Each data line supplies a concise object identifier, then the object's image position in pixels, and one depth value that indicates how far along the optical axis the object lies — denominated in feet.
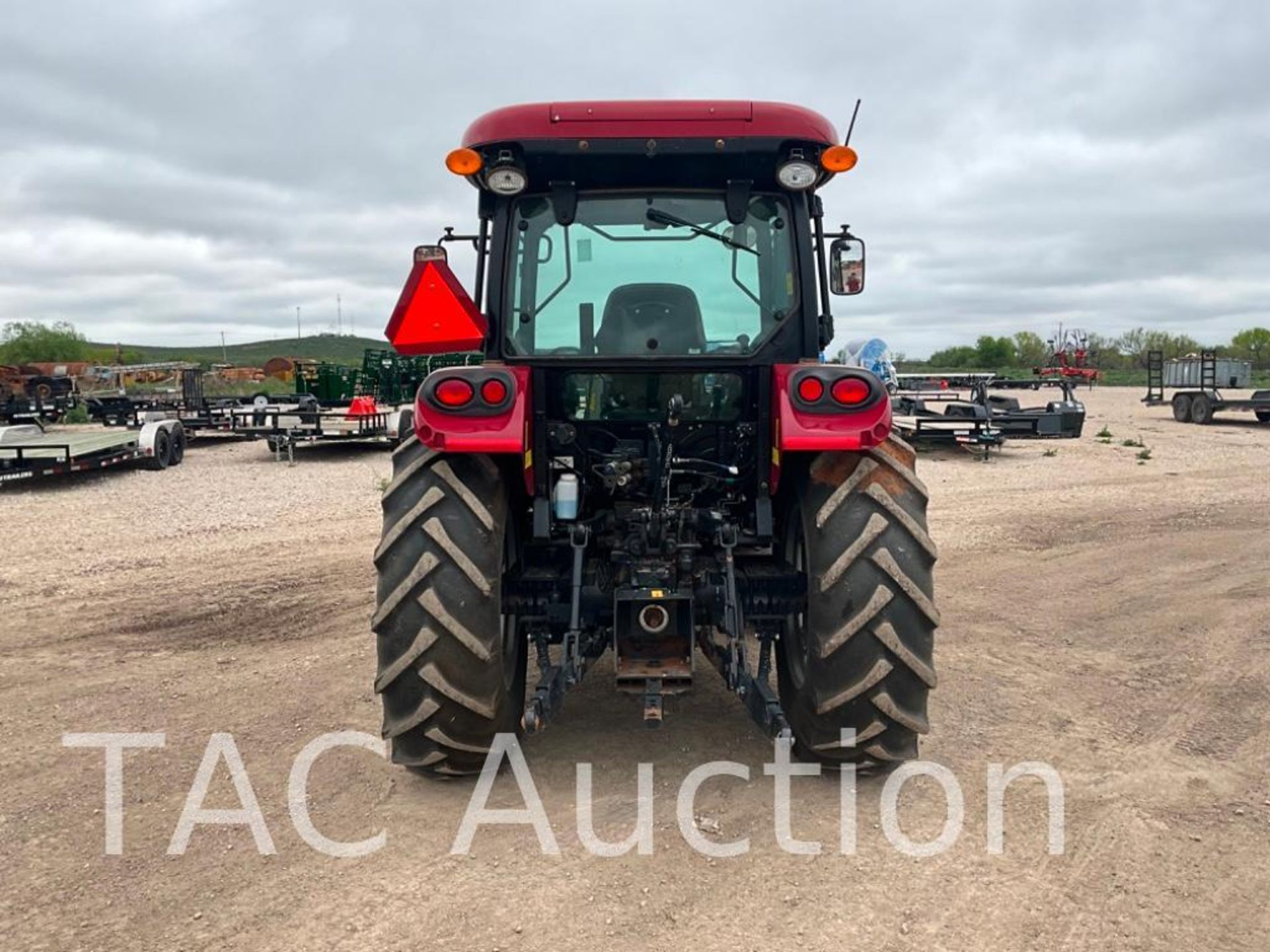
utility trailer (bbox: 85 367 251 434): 65.31
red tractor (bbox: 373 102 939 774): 11.55
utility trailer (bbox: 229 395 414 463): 57.77
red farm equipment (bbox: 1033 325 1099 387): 172.14
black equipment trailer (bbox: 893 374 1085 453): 56.54
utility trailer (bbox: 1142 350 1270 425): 78.23
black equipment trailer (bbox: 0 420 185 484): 41.65
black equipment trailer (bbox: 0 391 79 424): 79.23
